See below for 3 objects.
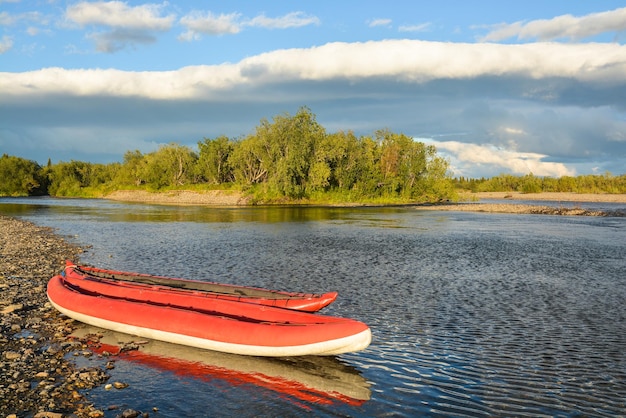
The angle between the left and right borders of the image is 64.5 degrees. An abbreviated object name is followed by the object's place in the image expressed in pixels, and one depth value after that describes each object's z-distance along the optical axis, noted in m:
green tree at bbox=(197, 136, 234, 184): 146.84
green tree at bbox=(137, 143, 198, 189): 152.50
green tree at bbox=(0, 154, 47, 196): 170.12
